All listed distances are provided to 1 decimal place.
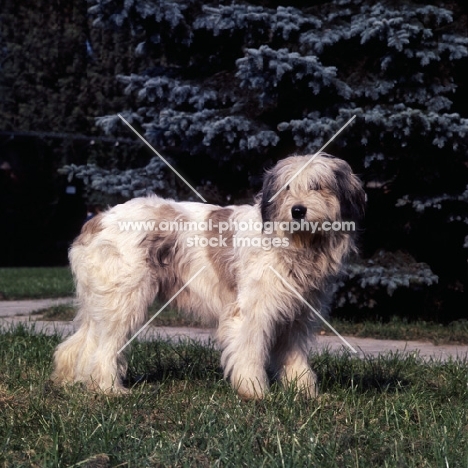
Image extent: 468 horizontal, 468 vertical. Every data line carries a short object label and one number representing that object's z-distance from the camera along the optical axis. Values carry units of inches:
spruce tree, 336.8
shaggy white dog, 204.7
